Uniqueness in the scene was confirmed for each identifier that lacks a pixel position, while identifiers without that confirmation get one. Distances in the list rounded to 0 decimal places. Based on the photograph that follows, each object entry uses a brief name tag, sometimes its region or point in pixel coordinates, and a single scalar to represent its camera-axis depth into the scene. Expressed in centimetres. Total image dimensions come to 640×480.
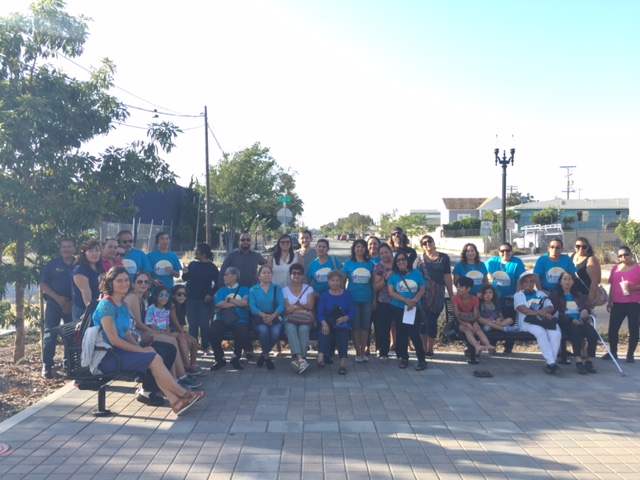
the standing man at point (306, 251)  843
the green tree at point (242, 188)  3391
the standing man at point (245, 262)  820
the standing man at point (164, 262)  802
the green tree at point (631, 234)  2445
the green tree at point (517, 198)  9138
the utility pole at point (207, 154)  2592
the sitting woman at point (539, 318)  742
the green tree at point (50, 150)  702
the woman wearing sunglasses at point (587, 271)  802
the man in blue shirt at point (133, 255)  779
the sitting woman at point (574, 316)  760
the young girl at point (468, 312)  773
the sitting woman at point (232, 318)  745
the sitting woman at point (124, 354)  552
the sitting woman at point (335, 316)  745
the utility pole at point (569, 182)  9084
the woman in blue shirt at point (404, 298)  756
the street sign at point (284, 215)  2430
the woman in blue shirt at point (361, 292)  788
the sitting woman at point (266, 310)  746
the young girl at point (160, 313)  676
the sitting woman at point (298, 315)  738
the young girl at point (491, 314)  783
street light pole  1986
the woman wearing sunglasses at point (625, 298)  796
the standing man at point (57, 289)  708
